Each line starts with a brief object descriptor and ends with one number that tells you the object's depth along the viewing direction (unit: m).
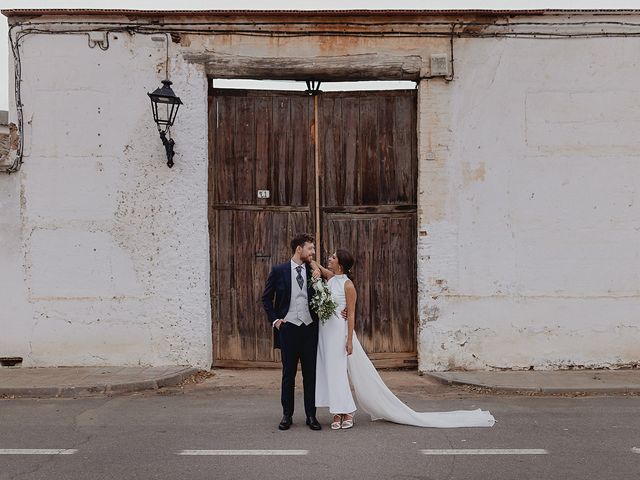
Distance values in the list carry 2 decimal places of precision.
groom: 6.88
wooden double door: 10.15
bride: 6.87
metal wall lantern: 9.30
